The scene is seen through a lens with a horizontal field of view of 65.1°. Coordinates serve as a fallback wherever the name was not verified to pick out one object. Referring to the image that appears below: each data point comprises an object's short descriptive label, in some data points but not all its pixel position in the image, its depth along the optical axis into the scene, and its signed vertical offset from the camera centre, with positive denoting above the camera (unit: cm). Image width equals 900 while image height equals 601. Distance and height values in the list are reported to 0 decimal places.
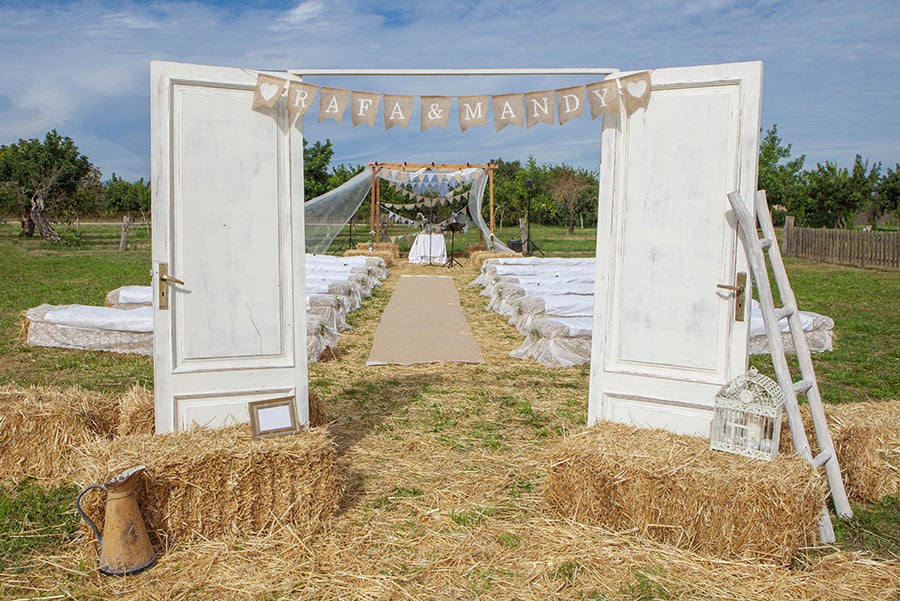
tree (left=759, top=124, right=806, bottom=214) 3147 +310
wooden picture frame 360 -96
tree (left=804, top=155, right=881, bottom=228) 2934 +218
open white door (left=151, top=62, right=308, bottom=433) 372 -10
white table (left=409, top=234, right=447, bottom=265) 2023 -44
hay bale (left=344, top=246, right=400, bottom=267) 1937 -56
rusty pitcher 301 -132
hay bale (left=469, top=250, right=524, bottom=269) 1818 -49
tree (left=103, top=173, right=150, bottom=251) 4180 +199
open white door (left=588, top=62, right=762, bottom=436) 365 -4
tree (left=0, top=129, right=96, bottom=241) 2902 +226
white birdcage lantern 340 -86
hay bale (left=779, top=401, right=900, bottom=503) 392 -117
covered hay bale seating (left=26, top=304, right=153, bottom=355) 739 -109
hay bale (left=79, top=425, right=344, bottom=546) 324 -119
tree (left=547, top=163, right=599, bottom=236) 3897 +279
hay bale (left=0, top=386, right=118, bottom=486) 405 -122
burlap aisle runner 775 -127
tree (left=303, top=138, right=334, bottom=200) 3231 +302
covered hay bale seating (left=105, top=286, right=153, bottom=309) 904 -90
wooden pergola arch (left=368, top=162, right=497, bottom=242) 2022 +198
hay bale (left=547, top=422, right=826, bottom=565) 312 -117
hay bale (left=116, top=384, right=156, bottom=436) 416 -113
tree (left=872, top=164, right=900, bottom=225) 2905 +221
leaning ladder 353 -54
